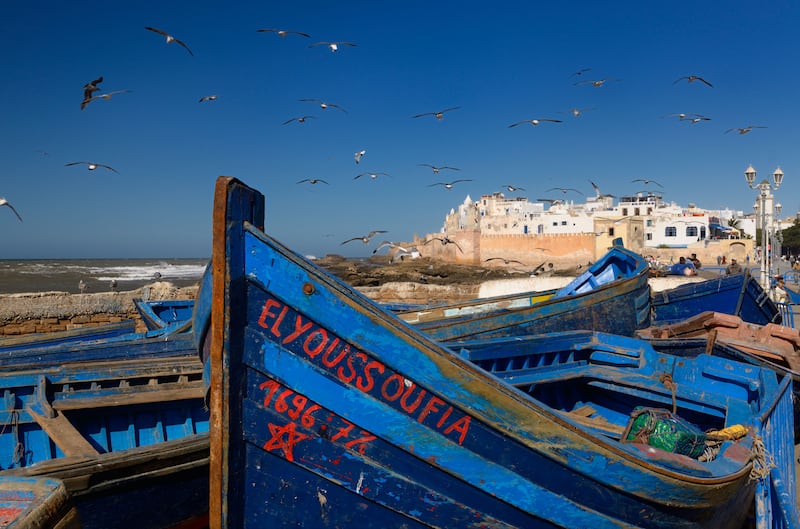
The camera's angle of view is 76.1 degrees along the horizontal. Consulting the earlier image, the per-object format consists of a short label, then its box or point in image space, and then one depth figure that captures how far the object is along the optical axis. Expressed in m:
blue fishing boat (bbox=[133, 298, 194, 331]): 9.77
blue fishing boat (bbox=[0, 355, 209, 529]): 3.16
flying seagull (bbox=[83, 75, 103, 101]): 9.53
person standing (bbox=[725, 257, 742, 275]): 17.56
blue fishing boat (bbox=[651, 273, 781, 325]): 10.48
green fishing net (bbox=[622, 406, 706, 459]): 3.33
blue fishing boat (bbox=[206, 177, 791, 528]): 2.35
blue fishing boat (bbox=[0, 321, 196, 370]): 6.06
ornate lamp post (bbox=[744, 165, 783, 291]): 13.52
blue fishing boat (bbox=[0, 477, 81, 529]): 1.71
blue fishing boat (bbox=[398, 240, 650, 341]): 6.04
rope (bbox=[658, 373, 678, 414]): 4.58
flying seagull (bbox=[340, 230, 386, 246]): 18.95
